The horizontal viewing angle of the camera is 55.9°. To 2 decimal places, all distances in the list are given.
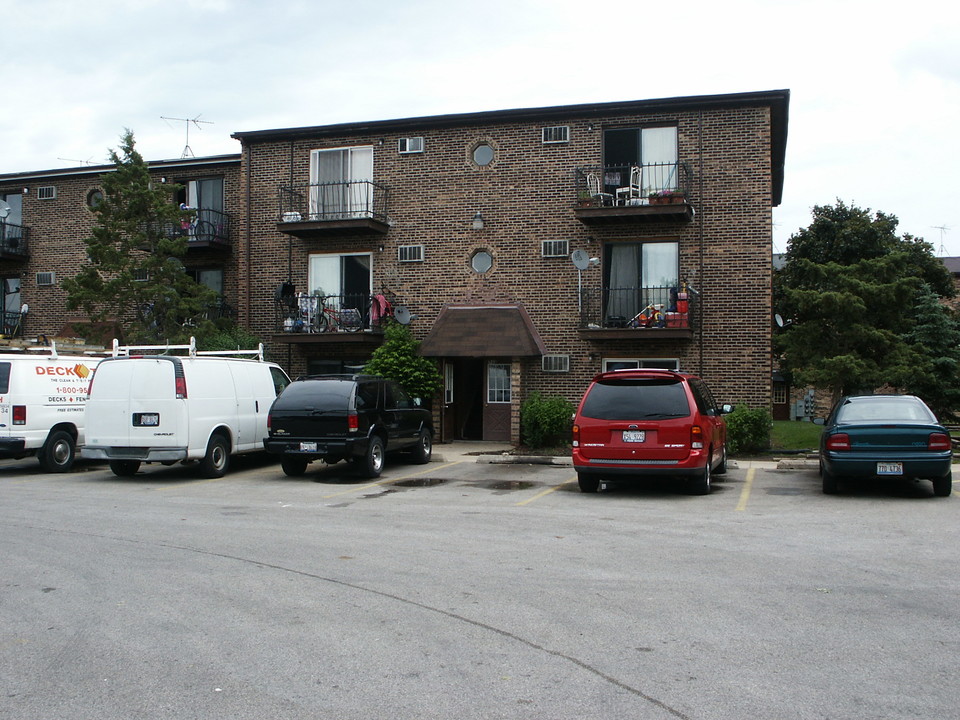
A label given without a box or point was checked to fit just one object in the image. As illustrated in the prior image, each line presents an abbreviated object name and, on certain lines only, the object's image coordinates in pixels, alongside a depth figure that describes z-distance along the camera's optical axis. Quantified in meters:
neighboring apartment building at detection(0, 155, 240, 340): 25.27
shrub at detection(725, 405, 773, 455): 18.38
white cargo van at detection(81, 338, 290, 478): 14.48
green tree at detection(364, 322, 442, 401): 20.67
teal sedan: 11.96
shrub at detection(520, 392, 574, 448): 19.61
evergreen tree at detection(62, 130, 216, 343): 21.72
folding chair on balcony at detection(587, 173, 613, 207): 20.73
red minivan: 12.33
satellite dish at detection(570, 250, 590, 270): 20.97
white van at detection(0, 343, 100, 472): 15.62
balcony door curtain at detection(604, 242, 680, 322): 20.67
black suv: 14.58
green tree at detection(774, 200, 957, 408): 19.02
